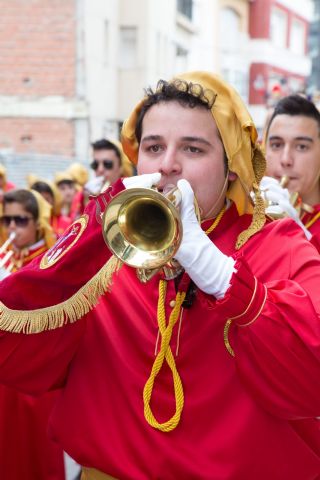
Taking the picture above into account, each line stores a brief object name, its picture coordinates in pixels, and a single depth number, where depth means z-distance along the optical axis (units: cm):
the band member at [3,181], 833
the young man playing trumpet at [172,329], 262
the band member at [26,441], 460
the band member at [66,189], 1165
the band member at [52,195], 899
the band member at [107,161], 866
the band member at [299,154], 460
